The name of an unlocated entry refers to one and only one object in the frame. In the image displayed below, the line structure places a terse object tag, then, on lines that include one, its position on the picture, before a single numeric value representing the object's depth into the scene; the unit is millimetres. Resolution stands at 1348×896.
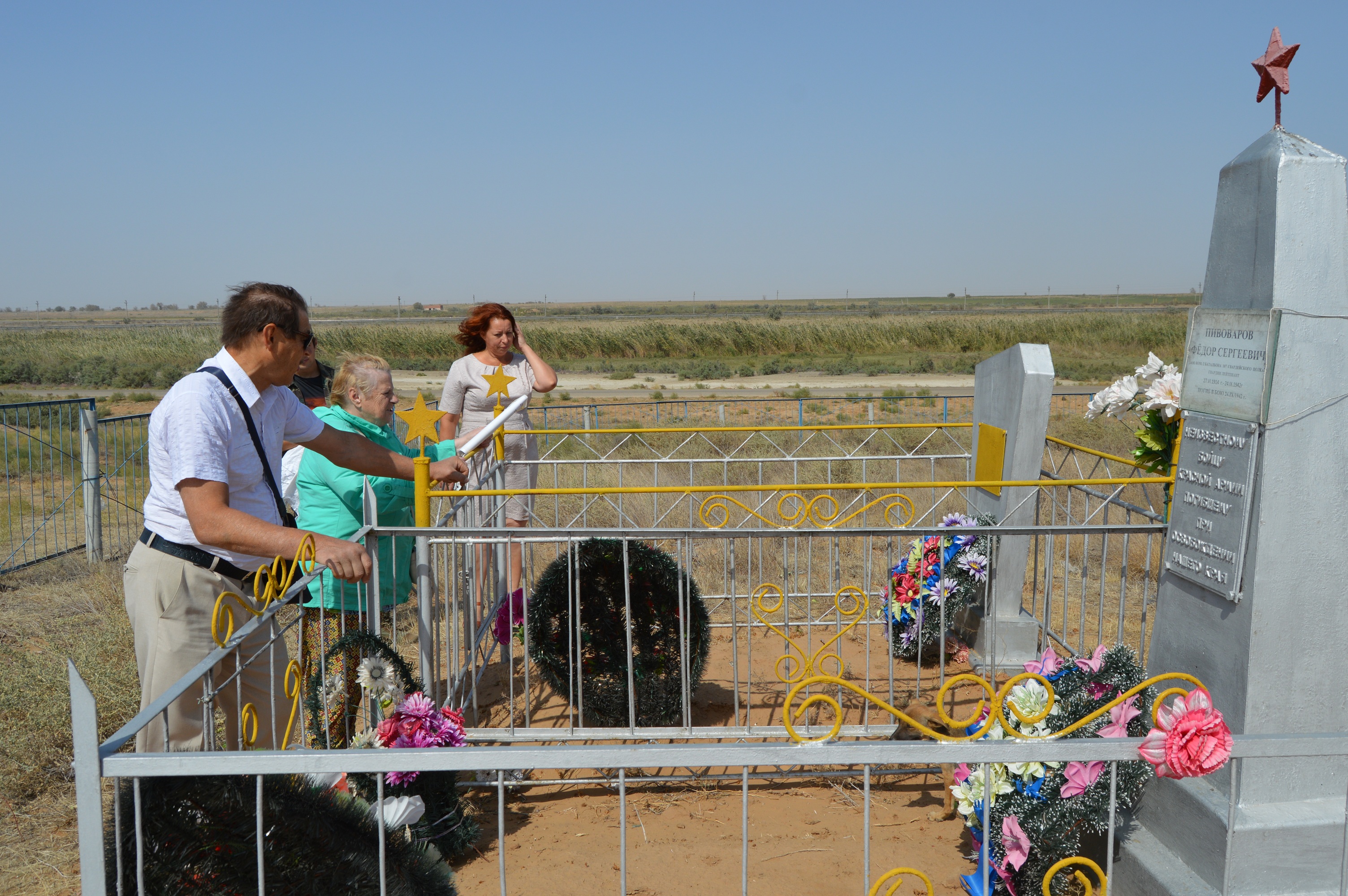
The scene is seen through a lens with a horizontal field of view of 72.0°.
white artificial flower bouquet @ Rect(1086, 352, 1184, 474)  3570
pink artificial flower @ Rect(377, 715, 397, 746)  3143
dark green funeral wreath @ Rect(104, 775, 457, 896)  1850
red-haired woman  5551
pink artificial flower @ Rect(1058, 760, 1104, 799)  2568
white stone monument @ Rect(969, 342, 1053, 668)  4879
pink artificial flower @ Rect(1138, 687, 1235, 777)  1721
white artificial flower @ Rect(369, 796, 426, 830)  2756
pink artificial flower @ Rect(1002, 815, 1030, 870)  2721
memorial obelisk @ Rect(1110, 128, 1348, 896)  2480
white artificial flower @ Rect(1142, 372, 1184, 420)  3525
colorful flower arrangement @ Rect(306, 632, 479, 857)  3129
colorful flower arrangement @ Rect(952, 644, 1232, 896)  2688
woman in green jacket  3543
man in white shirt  2320
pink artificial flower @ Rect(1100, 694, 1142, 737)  2635
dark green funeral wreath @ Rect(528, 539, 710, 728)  4152
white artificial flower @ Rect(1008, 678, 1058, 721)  2666
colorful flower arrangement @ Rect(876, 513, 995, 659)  5059
